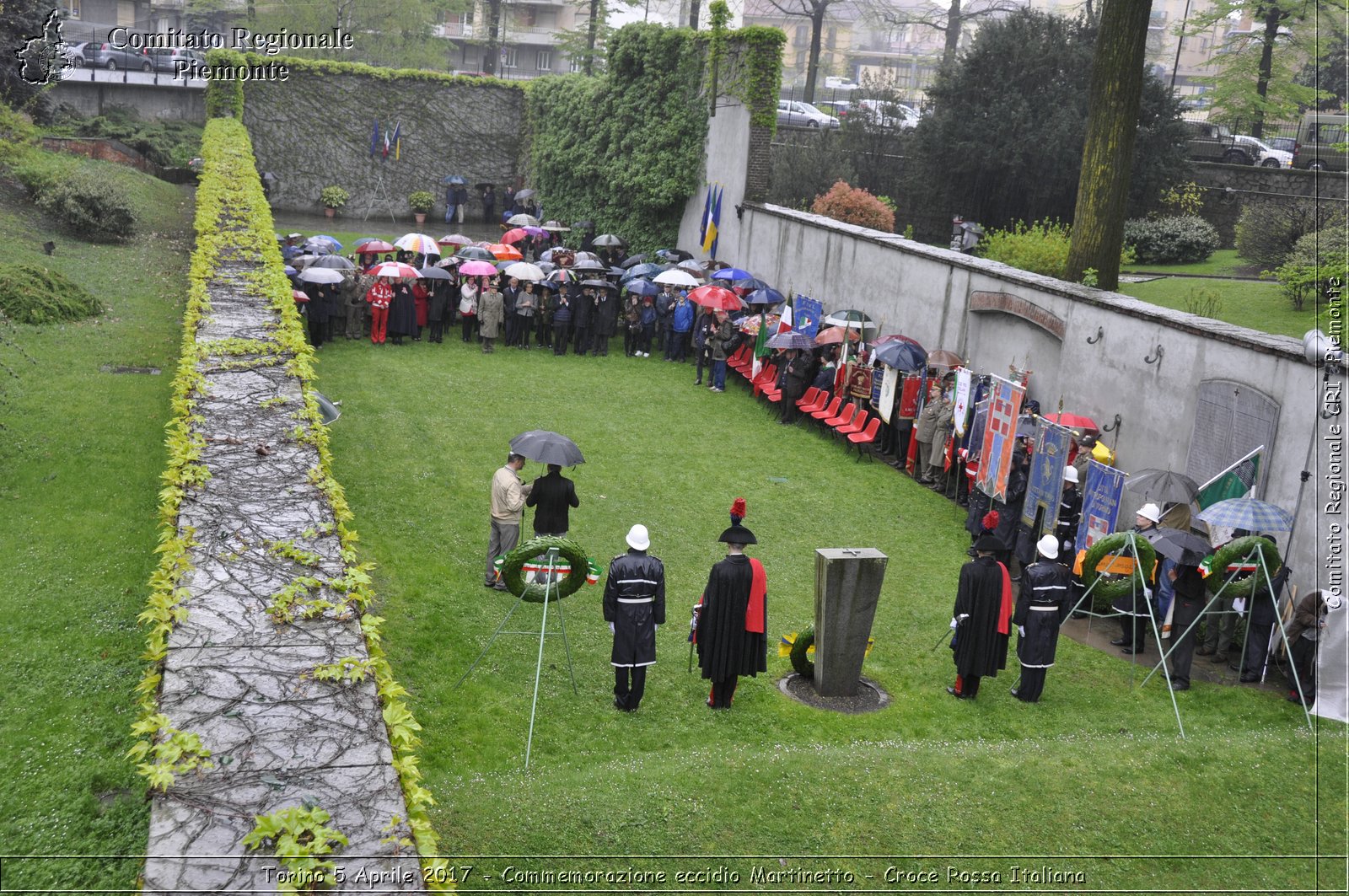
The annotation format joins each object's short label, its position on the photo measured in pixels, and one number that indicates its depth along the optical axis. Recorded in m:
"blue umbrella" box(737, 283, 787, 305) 20.92
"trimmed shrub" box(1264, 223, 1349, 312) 17.70
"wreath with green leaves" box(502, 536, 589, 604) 9.26
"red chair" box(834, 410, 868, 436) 17.23
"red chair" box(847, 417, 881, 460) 16.80
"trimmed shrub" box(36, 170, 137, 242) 22.95
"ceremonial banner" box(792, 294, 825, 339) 19.72
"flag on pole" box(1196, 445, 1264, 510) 11.56
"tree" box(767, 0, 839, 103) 42.38
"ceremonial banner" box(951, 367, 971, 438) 15.00
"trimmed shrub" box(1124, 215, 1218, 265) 24.56
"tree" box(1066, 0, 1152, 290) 15.70
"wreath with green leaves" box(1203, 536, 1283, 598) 10.37
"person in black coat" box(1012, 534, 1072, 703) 9.98
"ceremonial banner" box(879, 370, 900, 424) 16.59
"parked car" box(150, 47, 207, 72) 39.31
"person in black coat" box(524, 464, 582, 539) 11.49
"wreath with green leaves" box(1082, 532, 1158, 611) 10.45
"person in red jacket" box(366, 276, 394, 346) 21.03
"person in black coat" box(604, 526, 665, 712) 9.19
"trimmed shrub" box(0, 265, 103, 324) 16.71
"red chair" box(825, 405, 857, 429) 17.47
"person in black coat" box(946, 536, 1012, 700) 9.94
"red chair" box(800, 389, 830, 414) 18.11
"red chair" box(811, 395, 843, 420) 17.84
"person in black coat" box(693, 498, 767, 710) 9.39
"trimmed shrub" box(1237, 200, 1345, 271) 22.30
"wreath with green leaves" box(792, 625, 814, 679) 10.25
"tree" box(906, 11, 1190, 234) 25.11
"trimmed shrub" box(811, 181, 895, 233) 23.42
